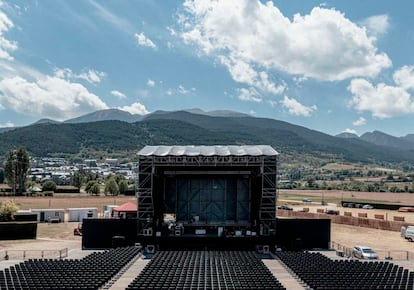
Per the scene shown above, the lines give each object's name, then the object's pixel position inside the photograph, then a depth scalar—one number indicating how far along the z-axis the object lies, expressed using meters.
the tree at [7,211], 46.97
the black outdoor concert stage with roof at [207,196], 36.88
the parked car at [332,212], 64.39
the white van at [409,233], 44.62
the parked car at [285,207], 72.15
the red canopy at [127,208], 45.53
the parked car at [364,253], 33.78
